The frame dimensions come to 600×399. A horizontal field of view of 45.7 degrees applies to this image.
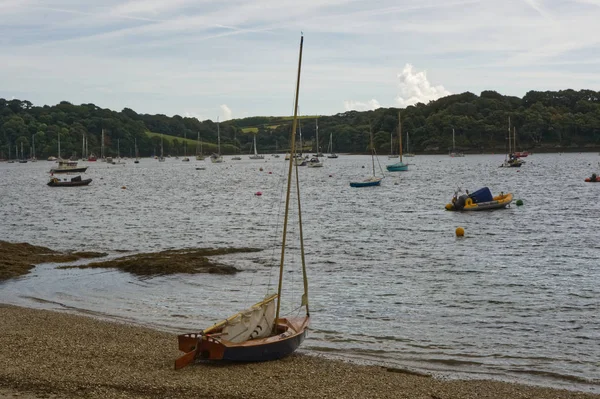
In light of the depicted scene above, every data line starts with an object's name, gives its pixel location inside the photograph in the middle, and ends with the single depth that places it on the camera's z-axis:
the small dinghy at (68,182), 118.59
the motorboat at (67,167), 147.38
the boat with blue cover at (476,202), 62.84
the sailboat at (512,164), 156.75
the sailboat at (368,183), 105.00
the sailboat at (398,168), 145.00
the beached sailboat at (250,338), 17.61
